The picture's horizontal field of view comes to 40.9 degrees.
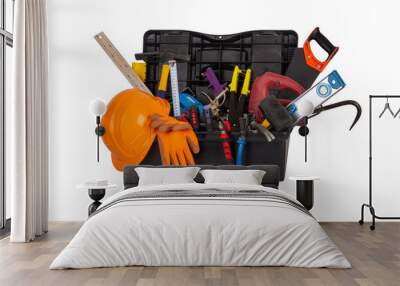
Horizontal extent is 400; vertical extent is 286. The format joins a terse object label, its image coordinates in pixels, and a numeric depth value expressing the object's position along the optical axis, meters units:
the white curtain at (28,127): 4.78
